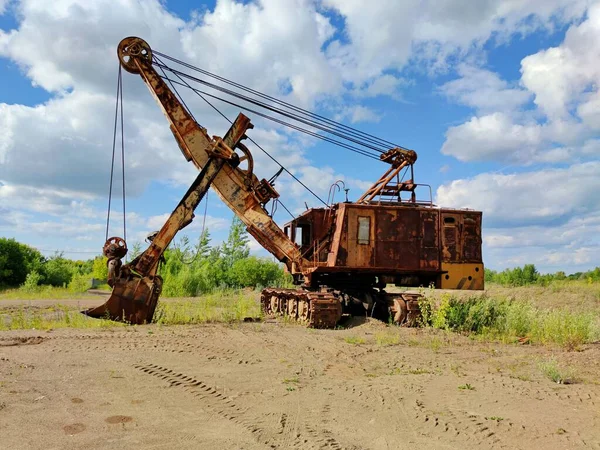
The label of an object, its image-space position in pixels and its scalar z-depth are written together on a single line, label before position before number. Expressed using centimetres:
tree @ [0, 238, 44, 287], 2938
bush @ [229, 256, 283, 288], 2986
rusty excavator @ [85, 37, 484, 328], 1330
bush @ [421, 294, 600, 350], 1095
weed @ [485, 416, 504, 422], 535
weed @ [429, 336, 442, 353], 979
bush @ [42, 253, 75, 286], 3122
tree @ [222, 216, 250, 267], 3219
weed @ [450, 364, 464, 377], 755
